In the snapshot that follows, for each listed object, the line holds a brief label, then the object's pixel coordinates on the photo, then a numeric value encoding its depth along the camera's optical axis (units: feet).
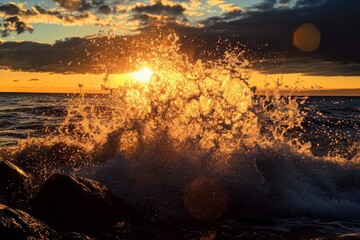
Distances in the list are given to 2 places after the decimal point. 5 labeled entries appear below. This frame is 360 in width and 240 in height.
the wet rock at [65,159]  28.09
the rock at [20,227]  13.23
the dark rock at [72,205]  18.24
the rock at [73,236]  14.87
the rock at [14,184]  21.20
